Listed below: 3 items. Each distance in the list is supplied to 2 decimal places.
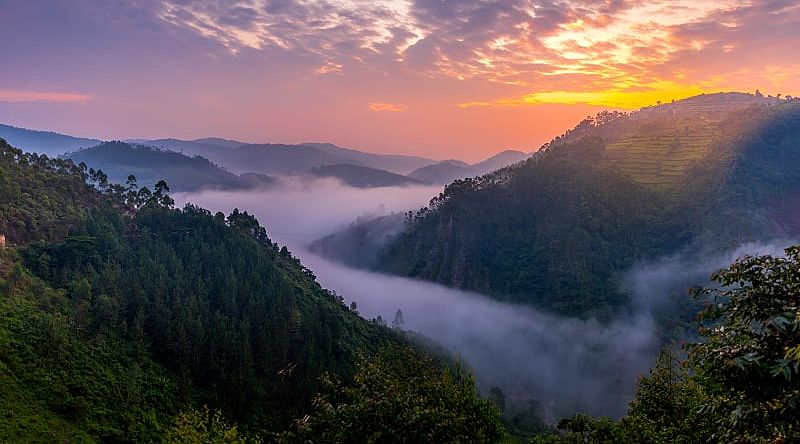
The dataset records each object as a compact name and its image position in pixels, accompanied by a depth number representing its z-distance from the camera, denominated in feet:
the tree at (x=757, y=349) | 33.91
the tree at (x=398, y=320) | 560.04
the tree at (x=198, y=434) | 81.46
